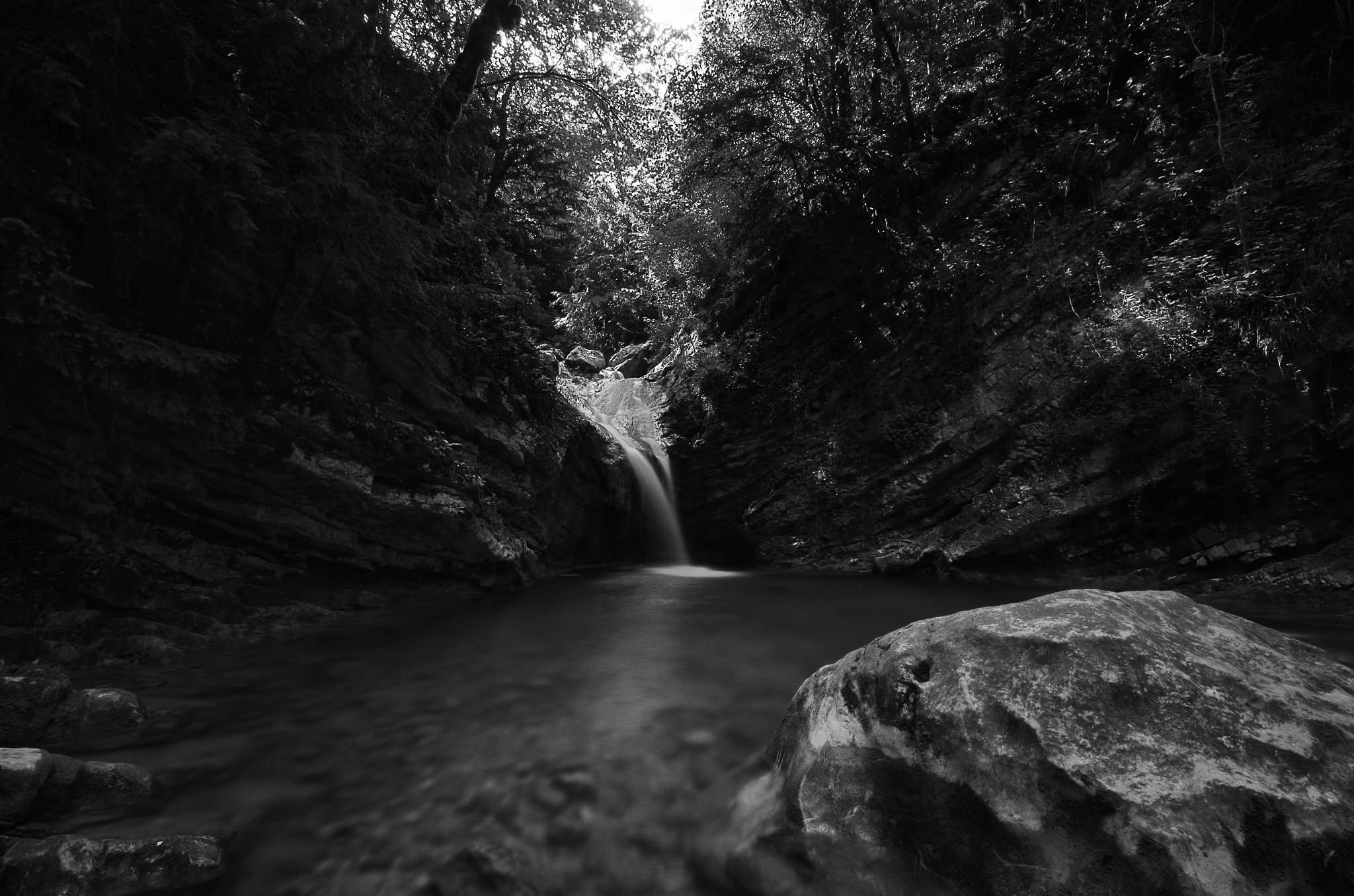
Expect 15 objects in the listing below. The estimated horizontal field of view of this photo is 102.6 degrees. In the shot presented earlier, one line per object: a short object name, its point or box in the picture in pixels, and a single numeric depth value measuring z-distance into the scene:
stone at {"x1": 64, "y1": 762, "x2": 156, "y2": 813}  2.54
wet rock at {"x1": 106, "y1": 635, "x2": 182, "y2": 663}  4.74
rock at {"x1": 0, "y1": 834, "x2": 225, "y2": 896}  1.99
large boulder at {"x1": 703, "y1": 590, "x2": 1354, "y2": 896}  1.58
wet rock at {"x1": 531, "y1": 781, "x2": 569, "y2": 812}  2.81
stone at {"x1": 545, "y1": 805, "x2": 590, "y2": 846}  2.54
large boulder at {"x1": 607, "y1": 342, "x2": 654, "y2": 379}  21.88
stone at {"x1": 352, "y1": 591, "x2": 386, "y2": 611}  7.31
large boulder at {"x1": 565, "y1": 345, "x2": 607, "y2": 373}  23.23
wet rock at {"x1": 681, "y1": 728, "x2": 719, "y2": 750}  3.47
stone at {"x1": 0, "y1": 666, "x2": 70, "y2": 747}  3.10
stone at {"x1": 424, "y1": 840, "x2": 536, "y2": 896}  2.25
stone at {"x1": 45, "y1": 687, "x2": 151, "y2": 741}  3.27
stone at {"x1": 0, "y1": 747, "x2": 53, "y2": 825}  2.29
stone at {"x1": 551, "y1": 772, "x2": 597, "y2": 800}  2.91
